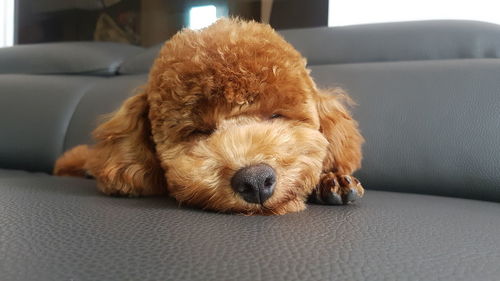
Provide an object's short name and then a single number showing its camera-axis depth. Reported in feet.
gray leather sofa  0.32
